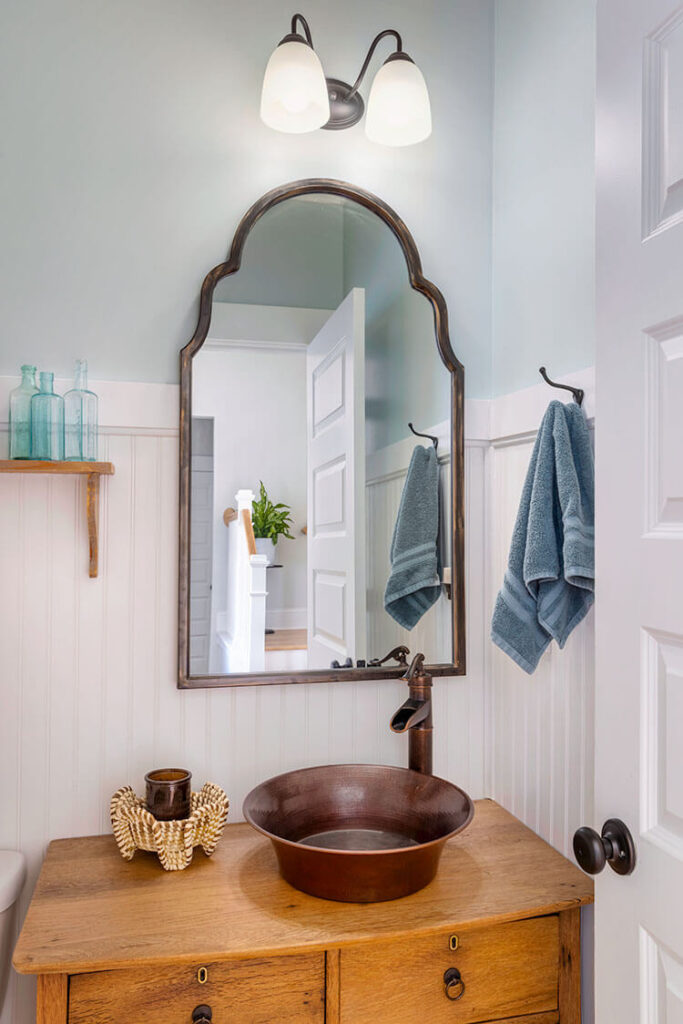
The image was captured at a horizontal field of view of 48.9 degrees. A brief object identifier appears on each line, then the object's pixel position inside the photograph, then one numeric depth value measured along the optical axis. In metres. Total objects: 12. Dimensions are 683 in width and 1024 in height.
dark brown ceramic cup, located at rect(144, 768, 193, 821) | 1.39
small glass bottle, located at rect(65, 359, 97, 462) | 1.50
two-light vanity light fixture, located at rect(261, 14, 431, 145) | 1.48
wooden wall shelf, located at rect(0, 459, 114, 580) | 1.41
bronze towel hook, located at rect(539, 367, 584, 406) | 1.37
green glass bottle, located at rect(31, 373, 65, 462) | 1.45
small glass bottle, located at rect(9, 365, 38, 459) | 1.44
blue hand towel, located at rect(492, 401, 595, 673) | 1.31
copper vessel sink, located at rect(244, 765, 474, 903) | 1.21
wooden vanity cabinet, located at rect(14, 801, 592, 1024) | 1.11
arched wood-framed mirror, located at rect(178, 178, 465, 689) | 1.57
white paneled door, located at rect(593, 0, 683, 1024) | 0.86
